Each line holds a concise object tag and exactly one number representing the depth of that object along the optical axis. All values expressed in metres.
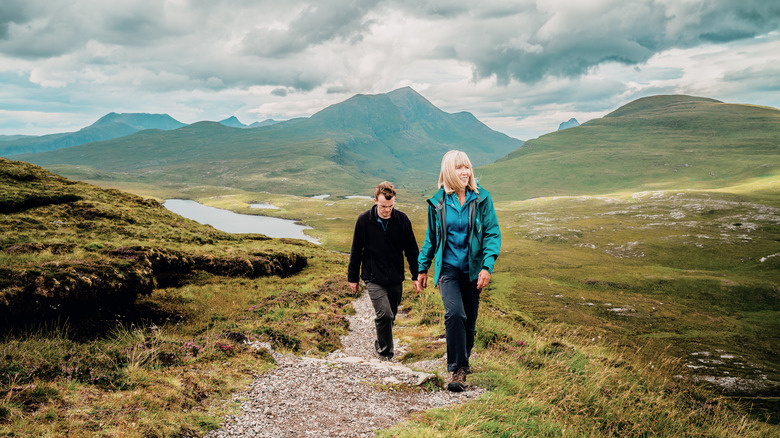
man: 10.75
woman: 8.26
